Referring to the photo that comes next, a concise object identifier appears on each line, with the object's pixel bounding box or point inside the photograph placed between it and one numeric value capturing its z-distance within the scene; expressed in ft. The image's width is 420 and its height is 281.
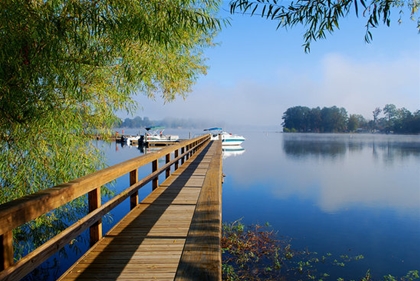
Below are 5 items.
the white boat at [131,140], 187.83
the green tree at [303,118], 642.22
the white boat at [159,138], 160.90
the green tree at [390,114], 526.08
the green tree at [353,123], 579.48
